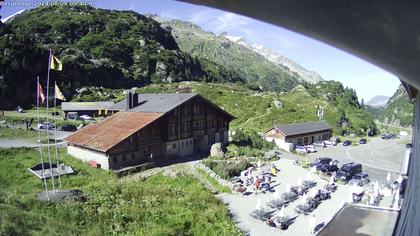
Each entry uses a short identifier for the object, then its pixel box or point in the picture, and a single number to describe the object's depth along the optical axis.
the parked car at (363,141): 67.44
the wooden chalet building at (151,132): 34.44
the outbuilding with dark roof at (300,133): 54.94
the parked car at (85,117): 65.54
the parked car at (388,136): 79.12
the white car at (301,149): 51.81
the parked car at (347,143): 63.05
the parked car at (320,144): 58.27
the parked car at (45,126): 53.81
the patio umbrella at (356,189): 29.02
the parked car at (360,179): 33.50
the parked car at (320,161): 40.94
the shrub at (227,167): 33.56
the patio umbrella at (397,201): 22.50
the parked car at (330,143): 60.39
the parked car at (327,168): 37.99
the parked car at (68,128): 54.50
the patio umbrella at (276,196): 26.91
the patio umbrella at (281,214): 22.88
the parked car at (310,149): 52.12
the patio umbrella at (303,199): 26.04
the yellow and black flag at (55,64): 23.75
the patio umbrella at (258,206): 24.00
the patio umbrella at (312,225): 21.22
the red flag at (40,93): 24.34
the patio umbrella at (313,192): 28.05
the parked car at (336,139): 63.04
